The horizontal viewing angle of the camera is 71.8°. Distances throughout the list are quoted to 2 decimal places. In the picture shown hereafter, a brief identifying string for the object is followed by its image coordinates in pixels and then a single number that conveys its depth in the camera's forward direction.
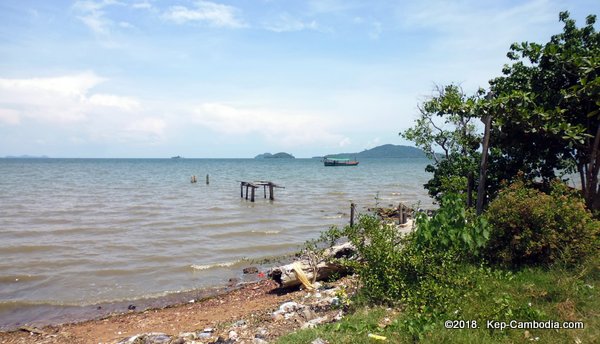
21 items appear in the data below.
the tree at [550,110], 7.41
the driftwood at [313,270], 9.79
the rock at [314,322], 5.94
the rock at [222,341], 6.08
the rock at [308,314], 6.67
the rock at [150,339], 7.02
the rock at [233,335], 6.20
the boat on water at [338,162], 100.45
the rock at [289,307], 7.29
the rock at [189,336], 6.95
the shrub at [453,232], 6.60
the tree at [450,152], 14.52
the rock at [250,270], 13.12
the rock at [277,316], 6.86
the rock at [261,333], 6.04
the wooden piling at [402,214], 19.51
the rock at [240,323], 7.11
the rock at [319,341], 4.88
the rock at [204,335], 6.95
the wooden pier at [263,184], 31.25
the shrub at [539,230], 6.39
